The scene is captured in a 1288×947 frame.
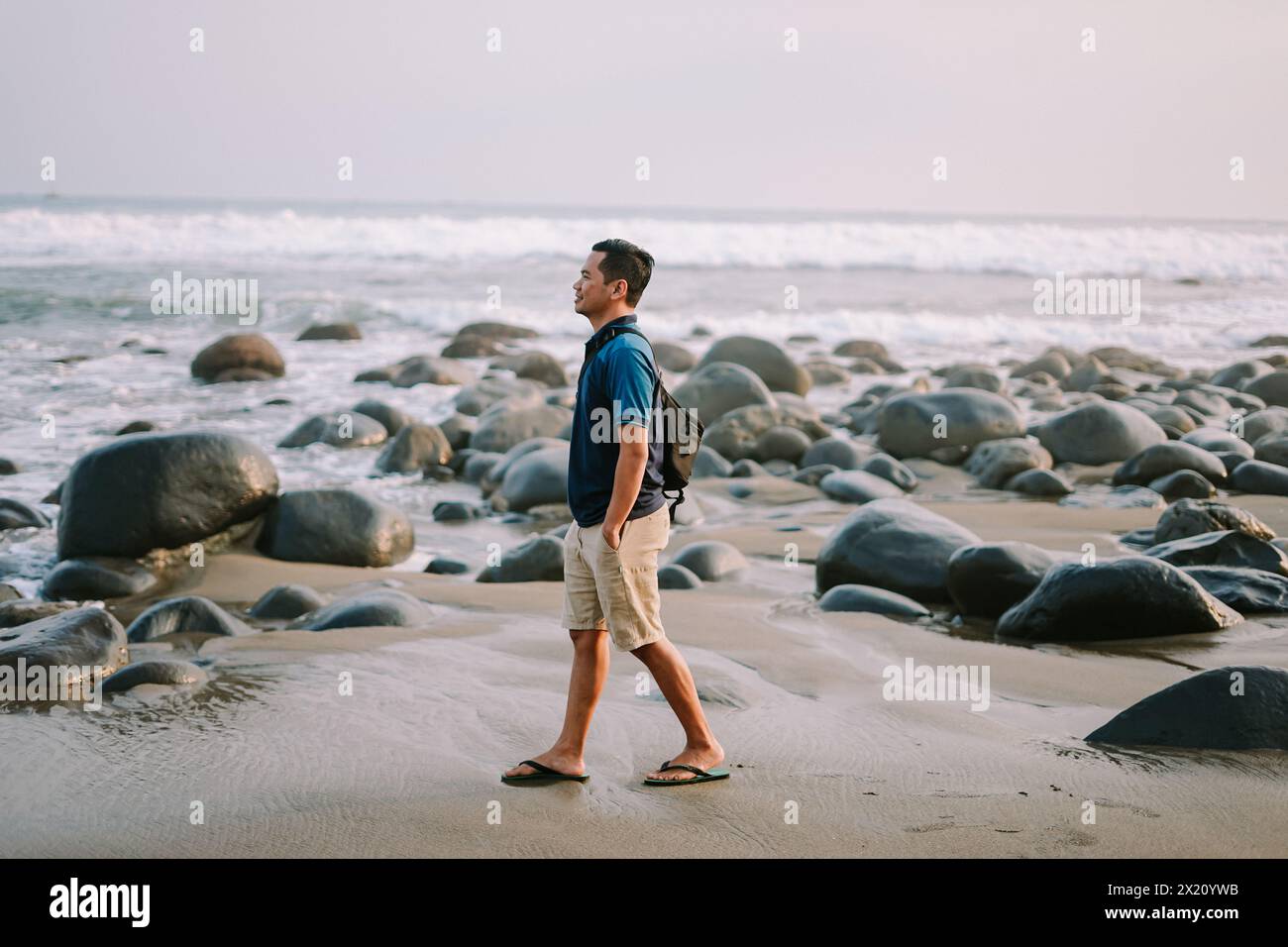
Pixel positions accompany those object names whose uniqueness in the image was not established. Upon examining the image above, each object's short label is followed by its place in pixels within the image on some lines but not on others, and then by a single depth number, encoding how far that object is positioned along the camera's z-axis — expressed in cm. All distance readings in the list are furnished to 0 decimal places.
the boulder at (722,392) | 1225
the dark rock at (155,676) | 466
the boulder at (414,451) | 1040
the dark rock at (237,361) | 1484
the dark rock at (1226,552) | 639
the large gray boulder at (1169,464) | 939
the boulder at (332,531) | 735
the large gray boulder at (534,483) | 912
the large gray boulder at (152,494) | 693
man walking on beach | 360
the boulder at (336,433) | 1106
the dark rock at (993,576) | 608
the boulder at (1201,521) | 693
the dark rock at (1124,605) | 548
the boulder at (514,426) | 1109
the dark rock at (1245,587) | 584
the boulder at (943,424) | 1098
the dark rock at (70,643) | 478
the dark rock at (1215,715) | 399
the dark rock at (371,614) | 566
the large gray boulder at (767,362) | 1464
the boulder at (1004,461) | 995
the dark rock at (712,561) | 695
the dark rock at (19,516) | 779
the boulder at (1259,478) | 895
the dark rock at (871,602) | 614
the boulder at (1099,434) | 1061
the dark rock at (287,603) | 607
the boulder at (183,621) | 561
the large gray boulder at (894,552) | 648
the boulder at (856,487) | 943
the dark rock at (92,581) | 661
